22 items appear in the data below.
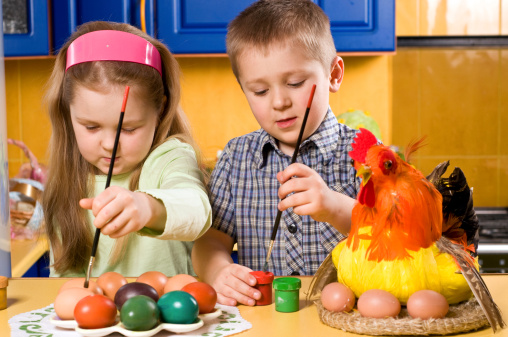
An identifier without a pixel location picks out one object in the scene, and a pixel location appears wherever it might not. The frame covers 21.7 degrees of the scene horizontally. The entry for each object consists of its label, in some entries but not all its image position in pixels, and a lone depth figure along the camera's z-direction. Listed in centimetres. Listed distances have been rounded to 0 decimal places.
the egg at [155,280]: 187
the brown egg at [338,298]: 178
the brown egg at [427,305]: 173
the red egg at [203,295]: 179
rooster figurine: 177
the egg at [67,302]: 177
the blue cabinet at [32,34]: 382
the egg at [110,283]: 185
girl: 219
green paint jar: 183
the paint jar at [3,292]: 187
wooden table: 175
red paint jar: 188
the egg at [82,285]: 184
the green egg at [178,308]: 173
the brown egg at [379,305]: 174
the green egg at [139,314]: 170
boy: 220
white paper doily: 174
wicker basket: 171
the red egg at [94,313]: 172
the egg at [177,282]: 184
